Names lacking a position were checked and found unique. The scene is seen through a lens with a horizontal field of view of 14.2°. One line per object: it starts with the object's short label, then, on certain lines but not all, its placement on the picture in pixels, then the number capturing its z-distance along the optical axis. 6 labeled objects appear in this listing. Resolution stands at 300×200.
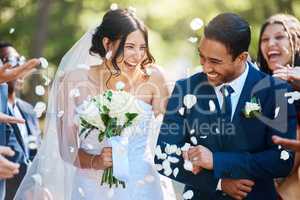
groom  6.52
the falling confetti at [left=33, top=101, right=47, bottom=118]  7.44
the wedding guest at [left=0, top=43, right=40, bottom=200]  8.47
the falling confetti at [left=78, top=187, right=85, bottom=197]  7.17
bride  7.09
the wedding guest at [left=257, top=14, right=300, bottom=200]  7.20
